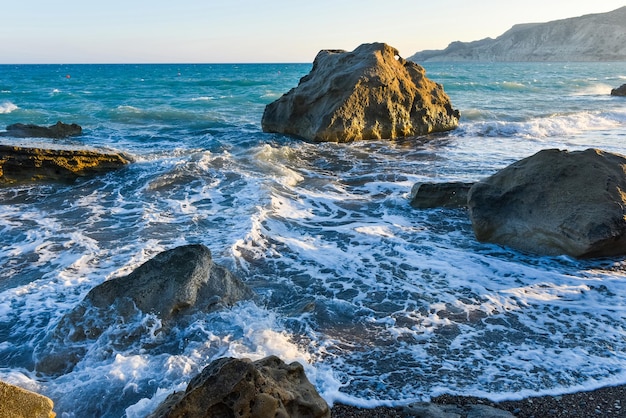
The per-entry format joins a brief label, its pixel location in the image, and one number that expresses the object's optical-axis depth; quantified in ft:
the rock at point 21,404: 8.93
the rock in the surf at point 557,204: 20.16
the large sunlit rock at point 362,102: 49.49
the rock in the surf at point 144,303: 14.25
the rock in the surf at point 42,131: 47.93
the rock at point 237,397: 9.05
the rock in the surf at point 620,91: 100.01
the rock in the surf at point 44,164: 33.30
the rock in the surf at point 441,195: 27.45
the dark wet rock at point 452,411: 10.89
